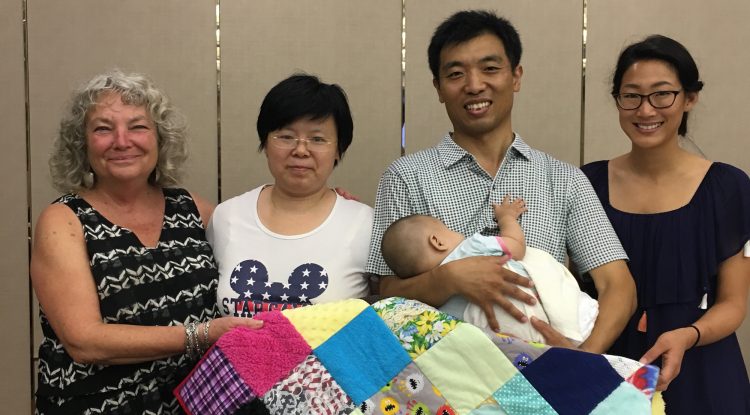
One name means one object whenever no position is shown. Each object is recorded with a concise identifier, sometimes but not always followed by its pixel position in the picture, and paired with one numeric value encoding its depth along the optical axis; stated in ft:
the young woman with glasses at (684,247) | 6.92
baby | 5.79
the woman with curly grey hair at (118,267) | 6.21
